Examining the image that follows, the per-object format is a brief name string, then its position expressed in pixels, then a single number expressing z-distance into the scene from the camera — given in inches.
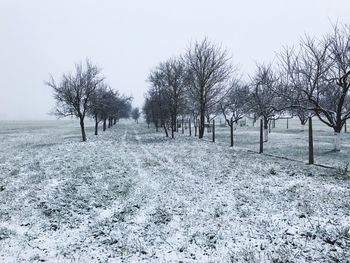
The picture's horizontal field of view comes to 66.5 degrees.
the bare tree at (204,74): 1293.1
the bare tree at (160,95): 1459.2
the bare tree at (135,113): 4785.9
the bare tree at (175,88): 1432.1
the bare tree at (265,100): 840.8
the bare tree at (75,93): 1241.7
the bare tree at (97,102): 1393.6
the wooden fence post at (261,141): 770.8
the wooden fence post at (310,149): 564.7
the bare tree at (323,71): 665.0
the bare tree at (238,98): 1482.5
